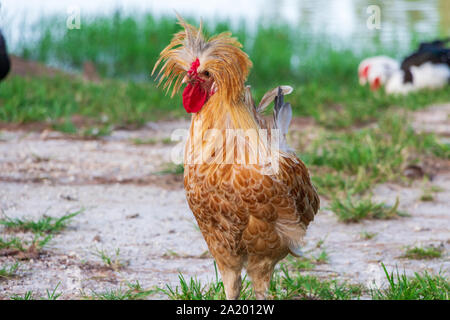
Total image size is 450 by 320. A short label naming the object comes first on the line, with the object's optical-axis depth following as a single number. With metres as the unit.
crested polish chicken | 4.88
